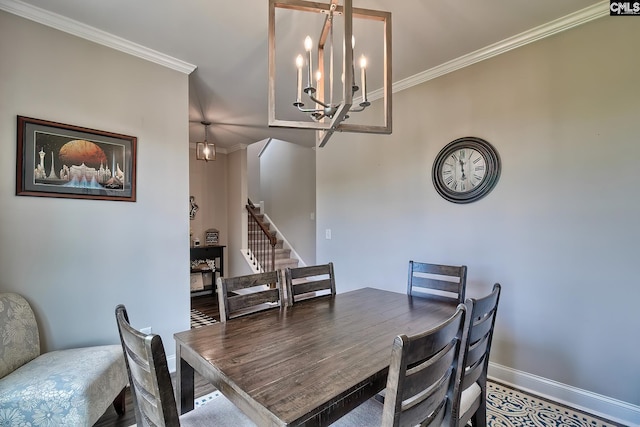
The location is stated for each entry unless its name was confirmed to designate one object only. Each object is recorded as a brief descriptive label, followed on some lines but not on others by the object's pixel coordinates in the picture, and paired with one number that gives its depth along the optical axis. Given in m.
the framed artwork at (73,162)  1.97
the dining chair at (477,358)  1.24
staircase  5.64
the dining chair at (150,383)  0.86
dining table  0.93
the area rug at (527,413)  1.89
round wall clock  2.47
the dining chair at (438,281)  2.05
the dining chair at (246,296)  1.66
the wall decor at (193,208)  5.36
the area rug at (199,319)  3.73
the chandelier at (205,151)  3.88
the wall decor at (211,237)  5.57
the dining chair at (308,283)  2.01
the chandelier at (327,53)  1.33
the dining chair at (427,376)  0.85
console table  5.07
